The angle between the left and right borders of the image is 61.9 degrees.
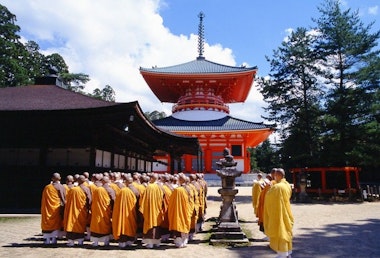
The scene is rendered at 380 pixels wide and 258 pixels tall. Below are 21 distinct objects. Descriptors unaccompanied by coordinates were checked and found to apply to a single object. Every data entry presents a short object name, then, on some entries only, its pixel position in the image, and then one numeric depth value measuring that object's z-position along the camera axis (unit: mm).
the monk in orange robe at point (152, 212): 7070
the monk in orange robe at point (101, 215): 7082
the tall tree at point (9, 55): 31250
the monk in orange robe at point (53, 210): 7129
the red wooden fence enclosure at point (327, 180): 19078
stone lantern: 7605
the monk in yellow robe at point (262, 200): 8398
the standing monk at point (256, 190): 11484
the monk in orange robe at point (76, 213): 7090
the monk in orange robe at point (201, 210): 9323
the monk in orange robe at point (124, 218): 6992
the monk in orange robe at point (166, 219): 7509
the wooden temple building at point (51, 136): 10703
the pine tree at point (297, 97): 21188
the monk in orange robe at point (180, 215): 7113
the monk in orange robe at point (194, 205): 8039
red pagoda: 28016
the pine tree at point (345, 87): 18953
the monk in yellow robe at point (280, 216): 5543
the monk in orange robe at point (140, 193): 7371
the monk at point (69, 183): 7693
